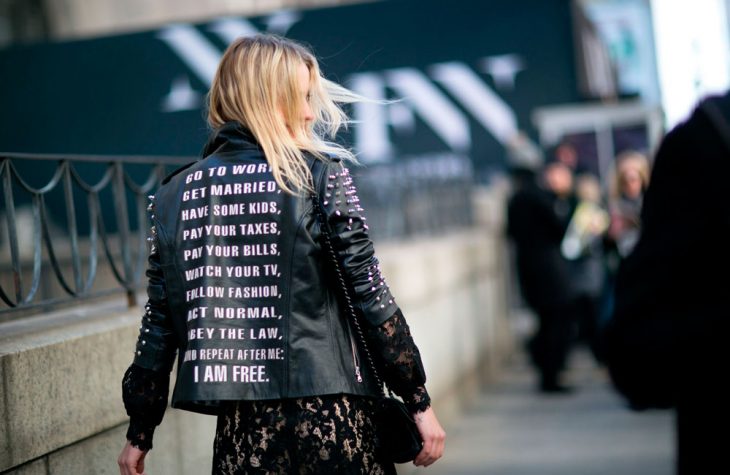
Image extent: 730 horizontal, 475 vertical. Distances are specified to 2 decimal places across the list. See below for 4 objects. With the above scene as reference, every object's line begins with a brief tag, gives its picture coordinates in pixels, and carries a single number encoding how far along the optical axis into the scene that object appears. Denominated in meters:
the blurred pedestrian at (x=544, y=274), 10.50
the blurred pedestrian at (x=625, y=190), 9.05
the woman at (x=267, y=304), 2.77
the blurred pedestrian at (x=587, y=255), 11.64
